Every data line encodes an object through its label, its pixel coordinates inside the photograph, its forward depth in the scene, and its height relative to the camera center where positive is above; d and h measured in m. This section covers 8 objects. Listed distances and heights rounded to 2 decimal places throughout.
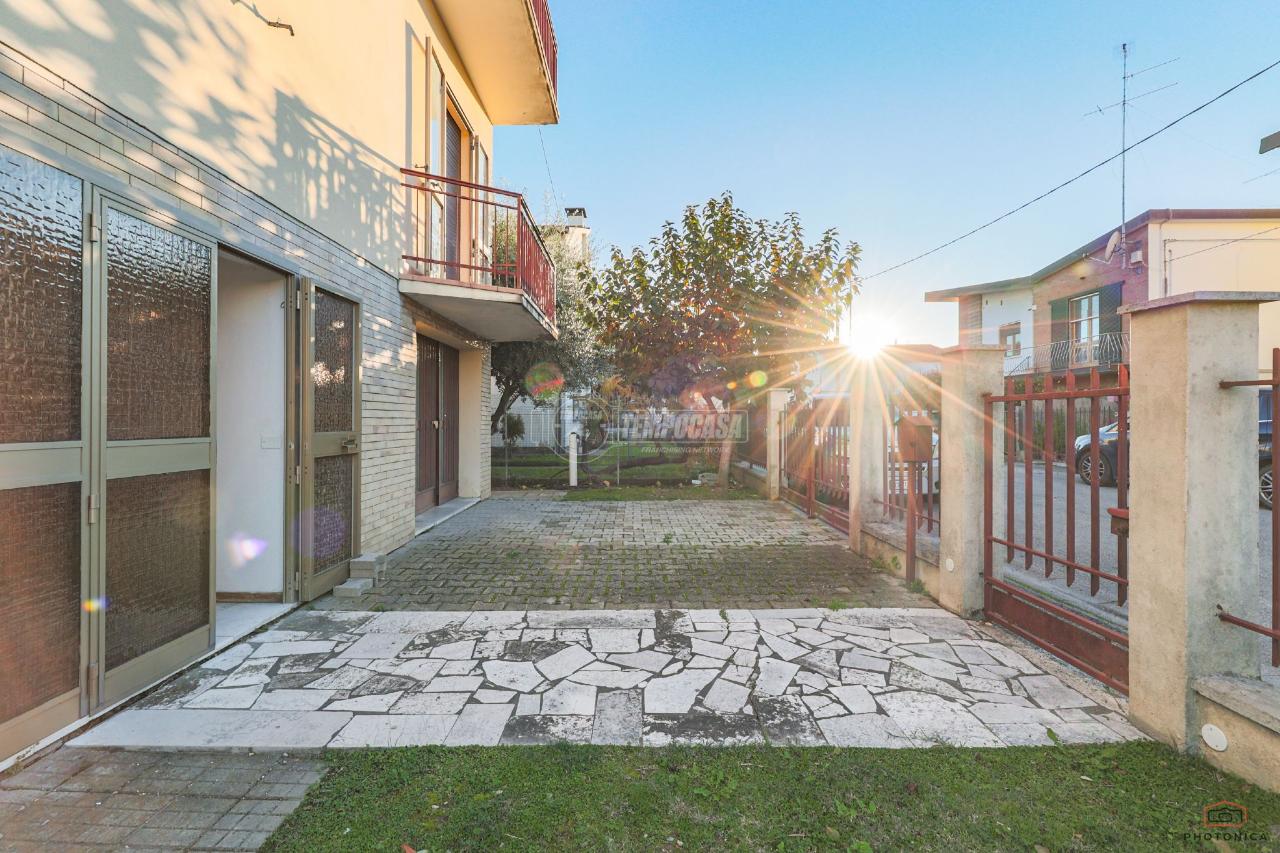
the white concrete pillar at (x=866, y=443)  6.02 -0.18
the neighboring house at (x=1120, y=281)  16.56 +4.89
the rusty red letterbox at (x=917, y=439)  4.81 -0.11
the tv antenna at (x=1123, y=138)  11.12 +6.49
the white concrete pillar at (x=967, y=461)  4.00 -0.25
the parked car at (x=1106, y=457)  9.45 -0.54
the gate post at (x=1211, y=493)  2.35 -0.28
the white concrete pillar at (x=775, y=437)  10.03 -0.21
